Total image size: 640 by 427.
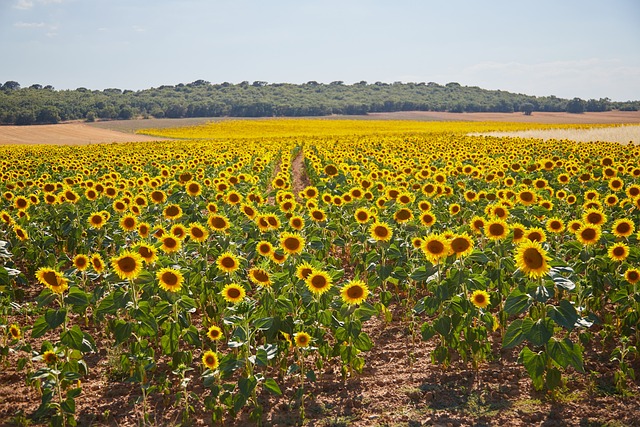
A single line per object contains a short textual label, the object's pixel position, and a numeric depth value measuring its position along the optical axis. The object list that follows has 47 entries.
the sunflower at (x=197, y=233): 6.22
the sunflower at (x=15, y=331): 4.87
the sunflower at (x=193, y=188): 8.73
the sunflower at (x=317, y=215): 7.83
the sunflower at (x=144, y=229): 6.70
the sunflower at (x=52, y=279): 4.30
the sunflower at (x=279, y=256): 5.61
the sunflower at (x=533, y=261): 4.06
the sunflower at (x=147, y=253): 5.16
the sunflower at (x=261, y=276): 4.80
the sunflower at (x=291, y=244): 5.52
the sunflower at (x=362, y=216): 7.25
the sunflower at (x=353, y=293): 4.64
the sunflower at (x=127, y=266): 4.70
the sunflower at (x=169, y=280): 4.85
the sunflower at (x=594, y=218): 6.13
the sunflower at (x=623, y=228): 5.76
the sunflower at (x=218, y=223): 6.53
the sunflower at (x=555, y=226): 6.19
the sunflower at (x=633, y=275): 4.76
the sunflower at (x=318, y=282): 4.77
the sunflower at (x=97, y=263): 5.19
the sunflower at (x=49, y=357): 4.17
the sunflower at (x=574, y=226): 5.86
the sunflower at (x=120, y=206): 8.11
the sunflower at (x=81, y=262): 5.14
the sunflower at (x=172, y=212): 7.43
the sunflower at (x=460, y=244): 4.74
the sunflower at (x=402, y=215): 6.71
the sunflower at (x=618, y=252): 5.21
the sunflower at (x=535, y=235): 5.14
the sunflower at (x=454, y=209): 8.21
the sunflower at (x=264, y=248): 5.78
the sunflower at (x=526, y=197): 7.52
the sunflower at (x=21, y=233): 7.55
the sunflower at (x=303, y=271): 5.04
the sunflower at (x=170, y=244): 5.79
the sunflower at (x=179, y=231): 6.69
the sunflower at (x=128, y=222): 6.81
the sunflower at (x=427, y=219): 6.60
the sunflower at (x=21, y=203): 8.98
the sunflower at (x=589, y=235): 5.40
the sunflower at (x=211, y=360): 4.29
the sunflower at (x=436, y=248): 4.83
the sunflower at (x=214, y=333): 4.67
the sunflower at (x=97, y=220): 7.33
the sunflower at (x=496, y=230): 5.56
